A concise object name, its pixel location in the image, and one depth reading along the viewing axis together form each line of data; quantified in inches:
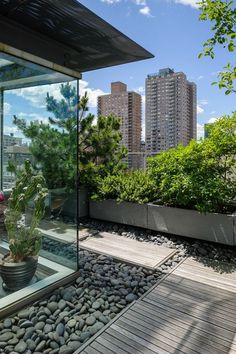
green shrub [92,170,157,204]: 165.5
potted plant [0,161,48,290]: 90.7
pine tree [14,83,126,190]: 94.7
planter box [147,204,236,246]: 129.1
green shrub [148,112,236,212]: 133.4
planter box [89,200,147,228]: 160.2
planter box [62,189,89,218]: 98.8
